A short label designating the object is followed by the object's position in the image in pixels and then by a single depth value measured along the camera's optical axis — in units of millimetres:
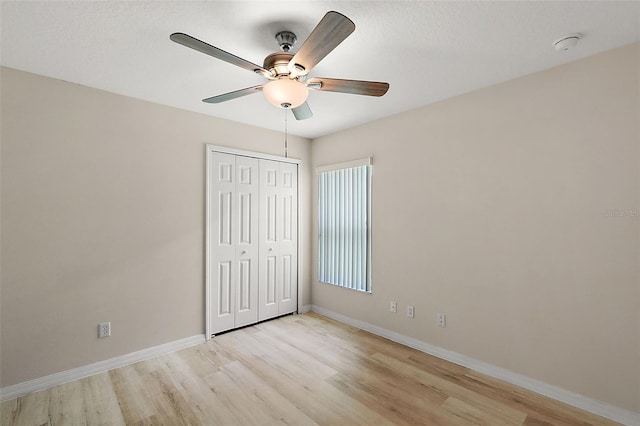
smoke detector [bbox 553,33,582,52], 1868
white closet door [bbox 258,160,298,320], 3875
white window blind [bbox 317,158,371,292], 3678
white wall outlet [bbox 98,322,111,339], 2658
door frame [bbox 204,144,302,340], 3305
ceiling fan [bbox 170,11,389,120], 1474
